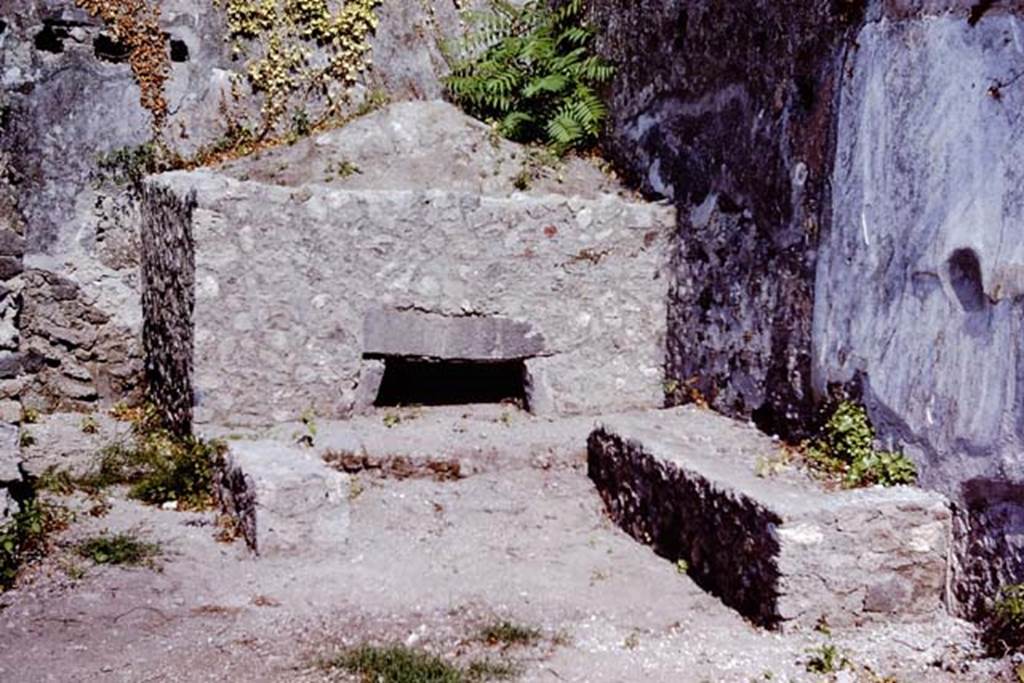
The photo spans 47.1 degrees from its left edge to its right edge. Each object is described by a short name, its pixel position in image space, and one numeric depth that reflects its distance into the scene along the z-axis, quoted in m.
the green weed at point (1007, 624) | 4.39
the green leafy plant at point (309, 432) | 6.21
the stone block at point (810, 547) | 4.65
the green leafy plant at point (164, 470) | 6.08
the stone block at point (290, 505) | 5.31
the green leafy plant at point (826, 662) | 4.33
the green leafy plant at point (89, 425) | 7.26
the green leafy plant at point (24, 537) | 4.83
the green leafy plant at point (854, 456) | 5.03
